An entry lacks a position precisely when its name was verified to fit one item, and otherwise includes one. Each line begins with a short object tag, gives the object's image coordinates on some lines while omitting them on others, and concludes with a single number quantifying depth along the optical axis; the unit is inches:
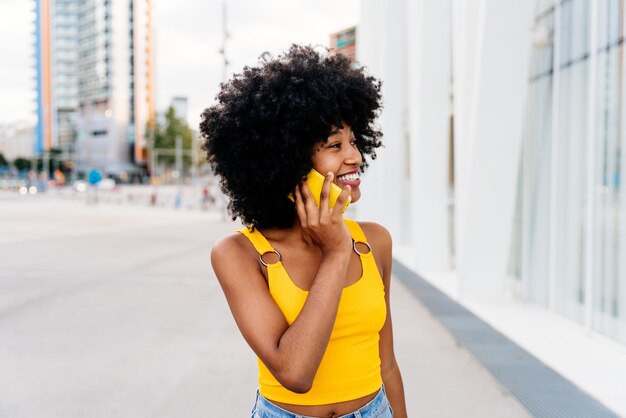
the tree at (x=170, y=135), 4052.7
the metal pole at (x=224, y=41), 1024.2
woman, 52.6
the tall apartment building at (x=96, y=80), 3991.1
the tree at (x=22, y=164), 3882.9
